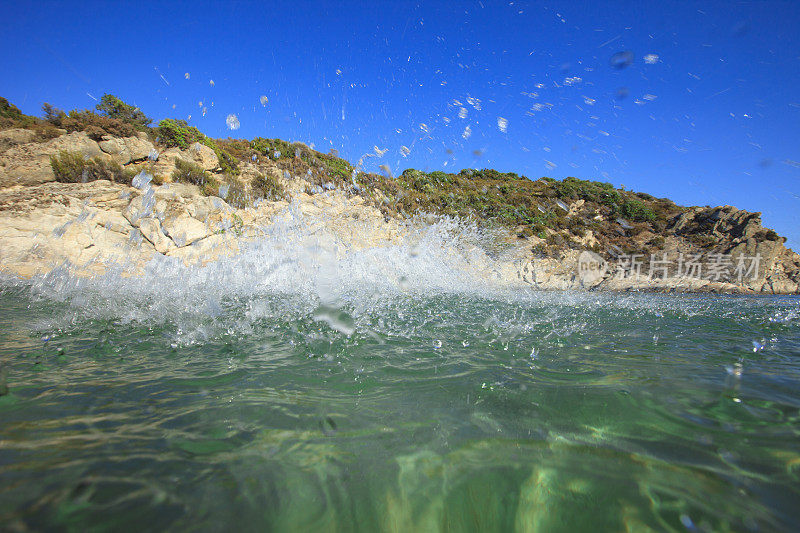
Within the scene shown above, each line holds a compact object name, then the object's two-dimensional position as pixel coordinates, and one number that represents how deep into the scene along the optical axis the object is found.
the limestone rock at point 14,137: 11.74
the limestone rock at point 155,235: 12.28
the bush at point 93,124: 13.14
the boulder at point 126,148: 13.24
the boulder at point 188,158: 13.97
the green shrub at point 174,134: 15.01
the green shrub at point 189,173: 13.95
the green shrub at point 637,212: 25.64
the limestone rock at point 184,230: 12.62
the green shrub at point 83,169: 11.93
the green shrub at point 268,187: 15.91
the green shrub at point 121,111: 14.76
